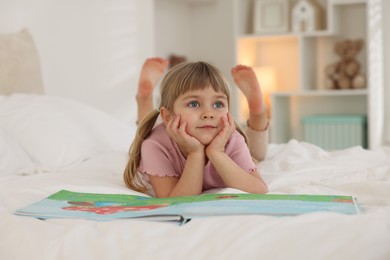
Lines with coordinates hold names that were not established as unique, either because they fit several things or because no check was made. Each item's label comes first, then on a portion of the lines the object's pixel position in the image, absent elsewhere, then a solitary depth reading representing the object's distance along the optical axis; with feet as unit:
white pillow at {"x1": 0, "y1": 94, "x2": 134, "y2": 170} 6.27
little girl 4.67
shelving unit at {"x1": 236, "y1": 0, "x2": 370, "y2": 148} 12.28
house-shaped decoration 12.37
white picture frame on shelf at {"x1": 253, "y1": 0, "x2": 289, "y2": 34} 12.89
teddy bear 12.19
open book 3.50
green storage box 11.85
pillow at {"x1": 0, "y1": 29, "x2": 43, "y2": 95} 7.22
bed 3.03
